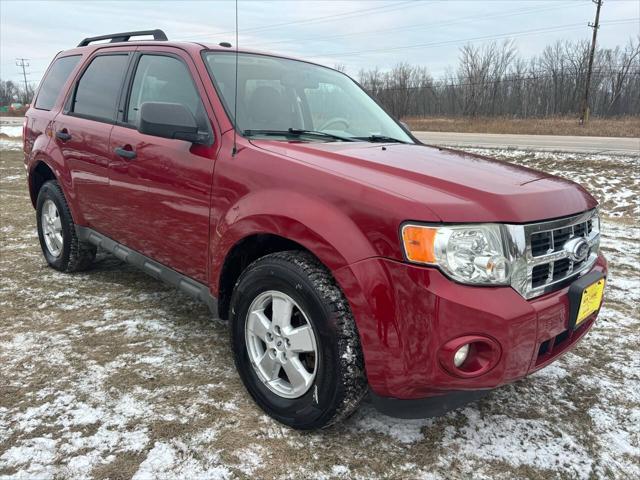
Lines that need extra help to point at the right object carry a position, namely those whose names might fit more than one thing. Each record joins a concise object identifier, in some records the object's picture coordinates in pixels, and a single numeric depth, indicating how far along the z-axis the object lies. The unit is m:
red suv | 1.78
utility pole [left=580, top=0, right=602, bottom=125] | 28.45
